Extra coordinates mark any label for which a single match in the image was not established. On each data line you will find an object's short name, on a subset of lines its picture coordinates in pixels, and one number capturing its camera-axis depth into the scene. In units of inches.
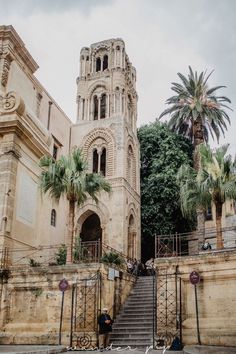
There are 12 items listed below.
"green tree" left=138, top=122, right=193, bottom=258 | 1272.1
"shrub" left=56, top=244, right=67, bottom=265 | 789.1
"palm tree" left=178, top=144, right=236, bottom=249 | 645.9
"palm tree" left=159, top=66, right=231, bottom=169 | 1262.3
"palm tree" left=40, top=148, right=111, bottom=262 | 665.6
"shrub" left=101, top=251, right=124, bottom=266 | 834.0
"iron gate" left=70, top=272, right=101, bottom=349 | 567.2
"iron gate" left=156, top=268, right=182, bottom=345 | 550.9
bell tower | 1222.9
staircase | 578.6
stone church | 722.2
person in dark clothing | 542.0
